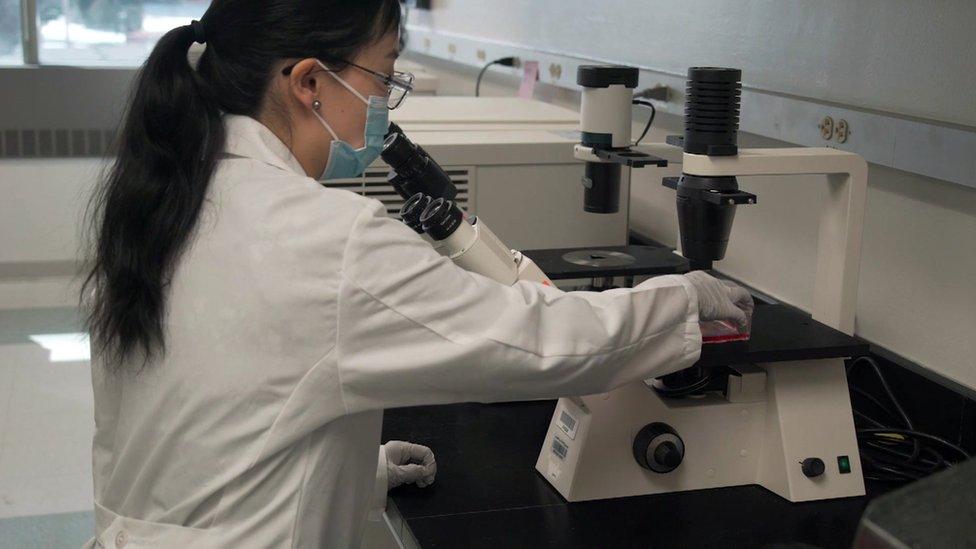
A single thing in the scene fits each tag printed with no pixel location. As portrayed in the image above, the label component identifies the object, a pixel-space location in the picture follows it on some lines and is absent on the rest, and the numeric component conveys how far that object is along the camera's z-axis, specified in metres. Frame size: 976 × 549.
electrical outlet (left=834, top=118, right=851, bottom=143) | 1.53
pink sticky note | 2.79
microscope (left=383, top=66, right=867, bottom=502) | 1.22
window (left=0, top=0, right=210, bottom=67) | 4.21
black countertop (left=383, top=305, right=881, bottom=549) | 1.19
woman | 0.99
